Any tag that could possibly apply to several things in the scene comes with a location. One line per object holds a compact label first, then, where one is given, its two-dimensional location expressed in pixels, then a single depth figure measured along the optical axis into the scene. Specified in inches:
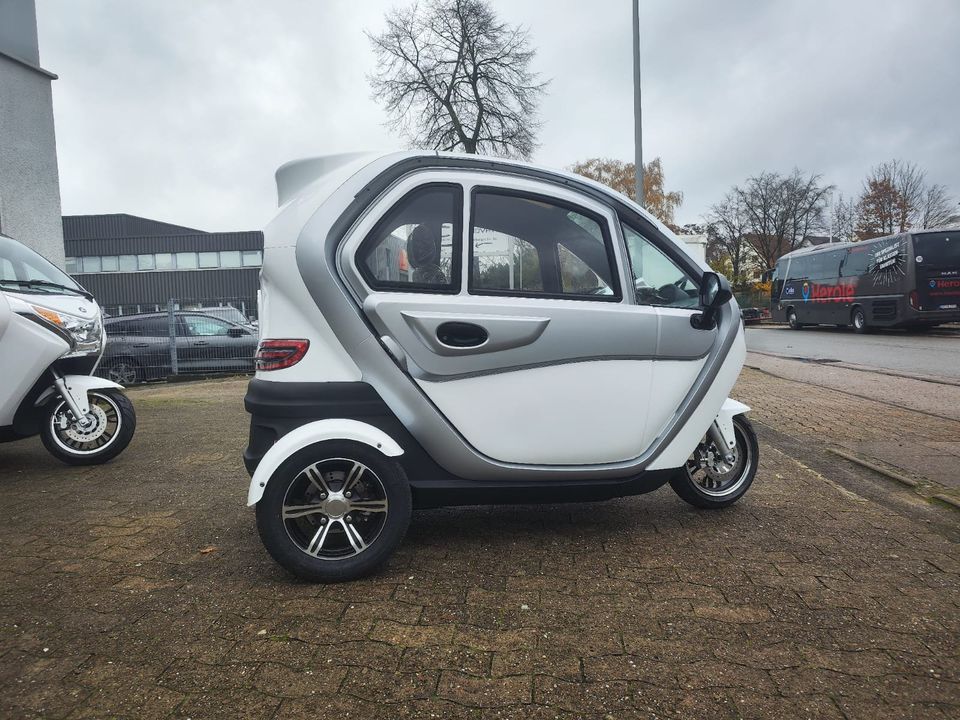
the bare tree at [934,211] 1831.9
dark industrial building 1803.6
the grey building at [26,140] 472.1
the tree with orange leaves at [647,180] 1488.7
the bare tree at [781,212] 2283.5
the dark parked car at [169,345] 505.7
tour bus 849.5
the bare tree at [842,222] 2141.0
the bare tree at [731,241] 2466.8
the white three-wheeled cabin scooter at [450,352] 122.8
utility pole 637.3
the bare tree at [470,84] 908.6
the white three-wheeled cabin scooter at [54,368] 198.2
